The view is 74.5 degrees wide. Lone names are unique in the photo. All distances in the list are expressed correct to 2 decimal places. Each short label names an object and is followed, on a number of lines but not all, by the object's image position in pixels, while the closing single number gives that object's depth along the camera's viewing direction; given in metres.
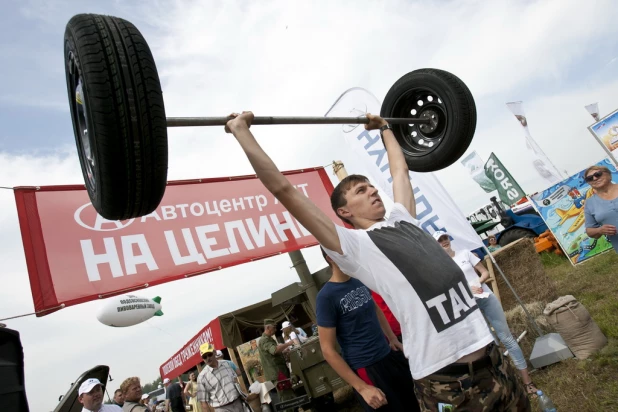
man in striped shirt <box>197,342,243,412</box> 4.74
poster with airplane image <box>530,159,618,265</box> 8.71
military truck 5.24
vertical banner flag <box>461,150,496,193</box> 15.12
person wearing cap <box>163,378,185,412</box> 10.22
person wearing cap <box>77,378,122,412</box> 3.62
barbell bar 1.99
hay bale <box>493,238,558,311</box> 6.36
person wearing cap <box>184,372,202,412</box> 7.58
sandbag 3.84
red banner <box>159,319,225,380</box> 9.00
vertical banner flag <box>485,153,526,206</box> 14.20
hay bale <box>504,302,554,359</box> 5.06
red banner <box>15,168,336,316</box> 4.10
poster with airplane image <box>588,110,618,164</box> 8.32
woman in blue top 3.53
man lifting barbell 1.47
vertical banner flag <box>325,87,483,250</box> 4.65
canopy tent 8.43
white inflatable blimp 7.14
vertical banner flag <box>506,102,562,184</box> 12.98
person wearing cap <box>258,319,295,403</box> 5.86
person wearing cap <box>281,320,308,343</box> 7.55
